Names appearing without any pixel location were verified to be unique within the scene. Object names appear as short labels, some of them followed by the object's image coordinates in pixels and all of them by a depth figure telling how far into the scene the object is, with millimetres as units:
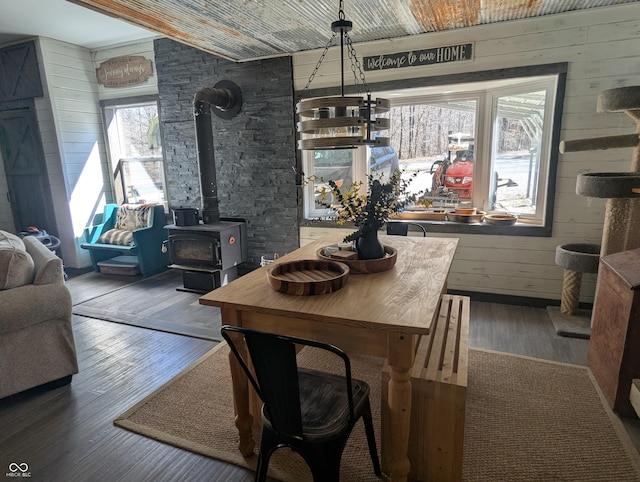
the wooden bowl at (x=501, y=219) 3586
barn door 4867
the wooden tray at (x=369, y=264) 1986
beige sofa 2195
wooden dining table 1422
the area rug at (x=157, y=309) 3275
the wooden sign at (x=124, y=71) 4785
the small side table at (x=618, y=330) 1946
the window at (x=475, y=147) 3467
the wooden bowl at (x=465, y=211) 3787
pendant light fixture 1587
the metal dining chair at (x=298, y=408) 1245
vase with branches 1963
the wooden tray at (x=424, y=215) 3912
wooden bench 1551
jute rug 1729
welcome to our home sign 3408
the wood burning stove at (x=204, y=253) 3994
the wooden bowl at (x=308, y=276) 1669
